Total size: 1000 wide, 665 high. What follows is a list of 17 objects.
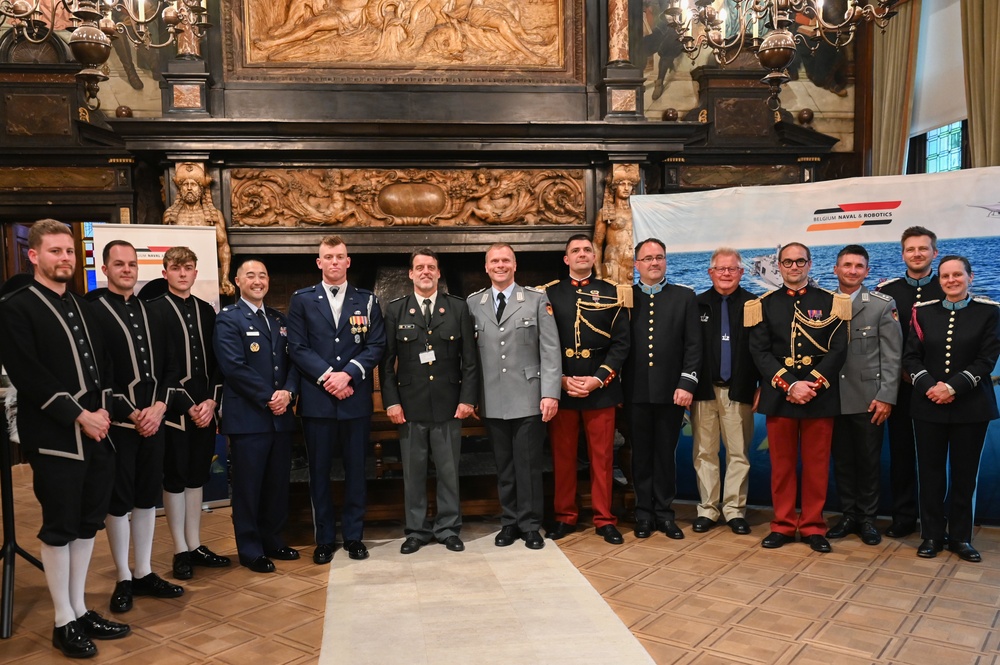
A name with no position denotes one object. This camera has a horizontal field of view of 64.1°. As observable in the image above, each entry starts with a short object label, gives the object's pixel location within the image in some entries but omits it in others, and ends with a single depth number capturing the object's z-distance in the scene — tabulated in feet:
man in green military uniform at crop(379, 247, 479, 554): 13.60
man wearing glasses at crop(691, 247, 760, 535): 14.73
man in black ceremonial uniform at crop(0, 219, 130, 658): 9.55
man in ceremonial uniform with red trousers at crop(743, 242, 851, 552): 13.51
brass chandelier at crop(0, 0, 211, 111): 12.20
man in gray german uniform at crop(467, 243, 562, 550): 13.80
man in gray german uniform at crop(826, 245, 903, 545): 13.75
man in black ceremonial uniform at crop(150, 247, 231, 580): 12.61
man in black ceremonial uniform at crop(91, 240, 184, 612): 11.12
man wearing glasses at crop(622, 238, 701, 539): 14.35
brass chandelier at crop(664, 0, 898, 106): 12.86
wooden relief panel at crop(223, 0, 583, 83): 21.50
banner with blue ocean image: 15.07
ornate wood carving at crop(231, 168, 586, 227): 21.02
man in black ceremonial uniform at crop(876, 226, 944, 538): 14.01
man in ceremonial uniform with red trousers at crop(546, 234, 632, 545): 14.11
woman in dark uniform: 12.84
